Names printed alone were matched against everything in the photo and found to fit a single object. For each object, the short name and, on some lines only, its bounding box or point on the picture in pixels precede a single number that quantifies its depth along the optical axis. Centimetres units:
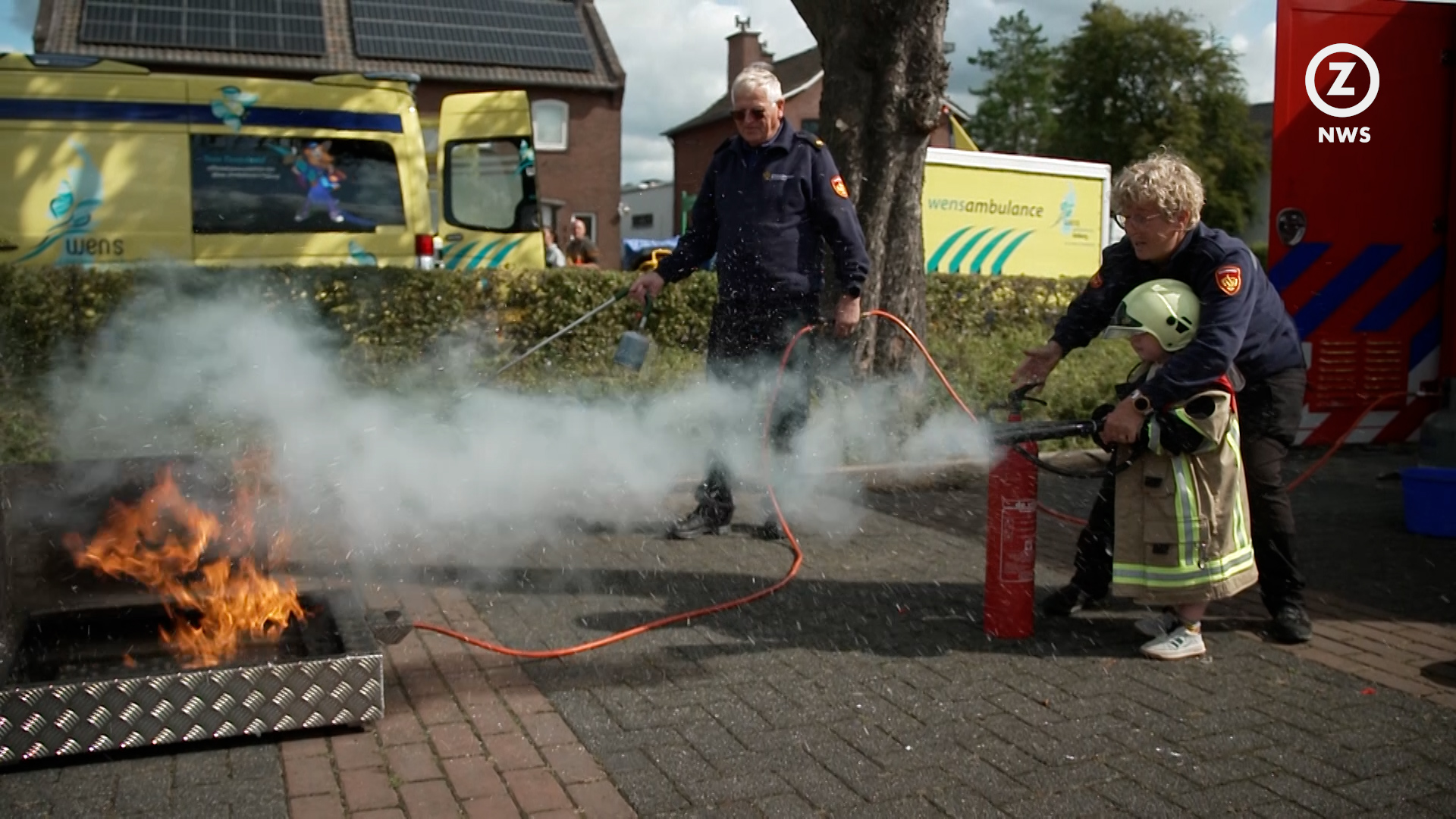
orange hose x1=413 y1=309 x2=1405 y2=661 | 418
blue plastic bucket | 614
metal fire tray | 313
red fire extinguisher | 431
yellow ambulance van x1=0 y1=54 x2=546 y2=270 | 1030
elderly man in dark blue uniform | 560
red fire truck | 709
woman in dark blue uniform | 400
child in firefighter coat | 408
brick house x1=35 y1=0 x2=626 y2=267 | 2559
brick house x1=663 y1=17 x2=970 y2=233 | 4678
